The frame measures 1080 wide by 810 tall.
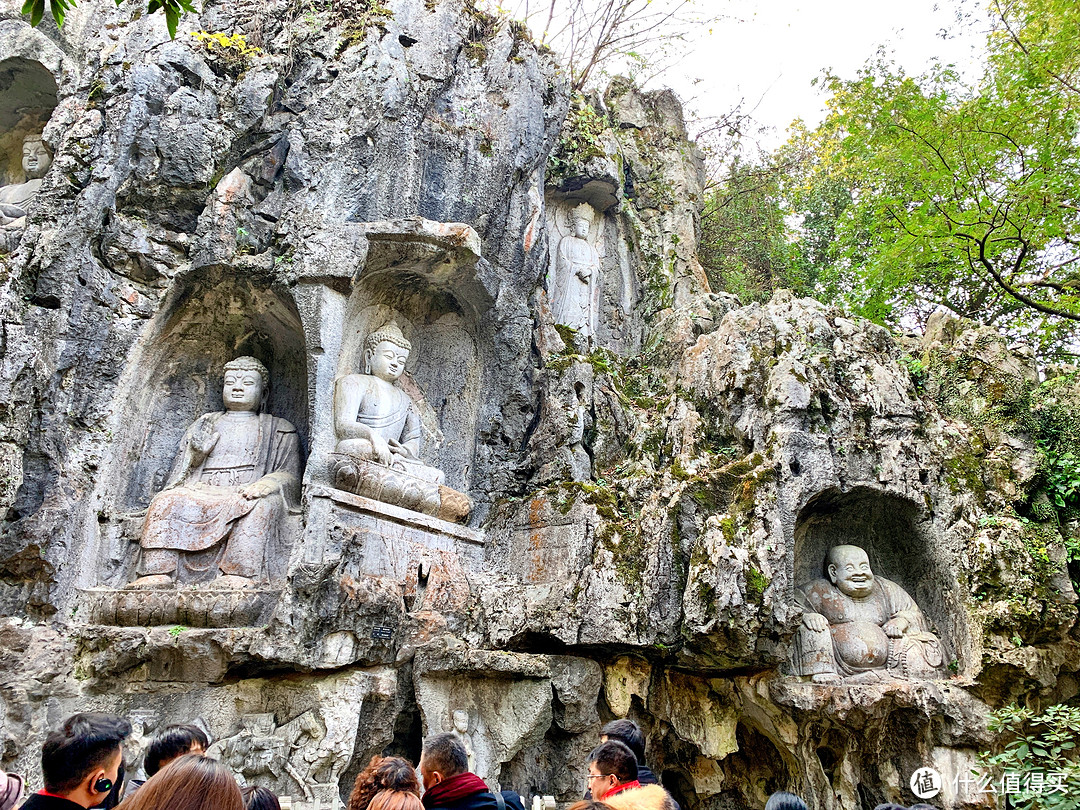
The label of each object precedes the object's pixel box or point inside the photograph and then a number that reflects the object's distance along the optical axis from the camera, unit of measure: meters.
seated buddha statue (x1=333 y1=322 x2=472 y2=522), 7.79
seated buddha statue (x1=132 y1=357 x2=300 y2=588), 7.30
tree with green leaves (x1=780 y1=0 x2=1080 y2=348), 10.42
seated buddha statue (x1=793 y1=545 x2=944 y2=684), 7.32
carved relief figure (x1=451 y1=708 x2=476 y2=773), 6.67
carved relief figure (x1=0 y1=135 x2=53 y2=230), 9.72
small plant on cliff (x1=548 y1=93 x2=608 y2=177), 11.59
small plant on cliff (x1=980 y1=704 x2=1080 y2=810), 5.21
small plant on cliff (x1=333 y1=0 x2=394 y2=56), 9.38
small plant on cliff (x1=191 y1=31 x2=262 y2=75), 9.23
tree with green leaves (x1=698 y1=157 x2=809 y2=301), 14.61
